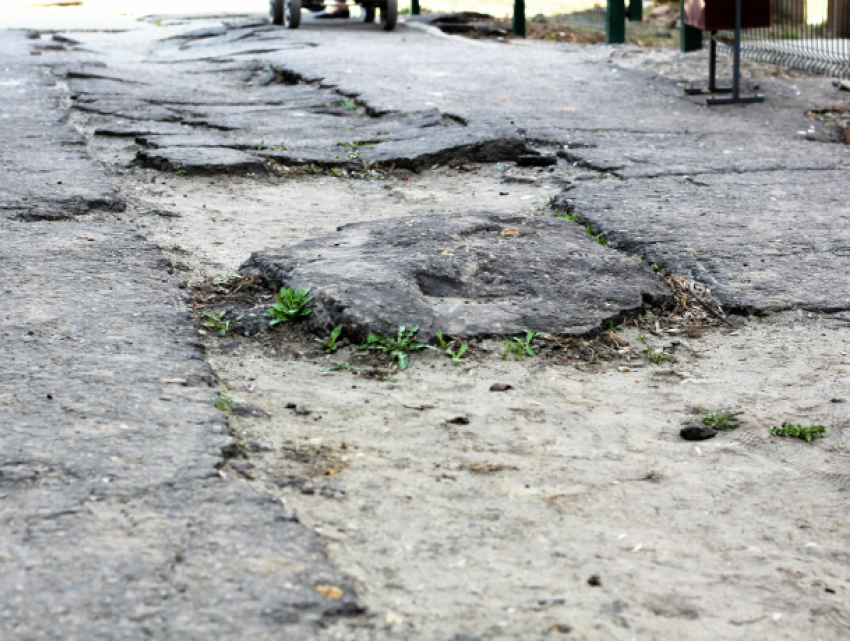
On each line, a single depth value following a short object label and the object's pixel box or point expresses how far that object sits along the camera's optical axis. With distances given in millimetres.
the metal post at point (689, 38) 8080
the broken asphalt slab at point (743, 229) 2789
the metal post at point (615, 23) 9164
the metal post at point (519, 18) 10062
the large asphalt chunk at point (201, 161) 3932
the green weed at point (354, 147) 4307
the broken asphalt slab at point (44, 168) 3256
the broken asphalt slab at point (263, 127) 4188
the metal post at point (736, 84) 5629
